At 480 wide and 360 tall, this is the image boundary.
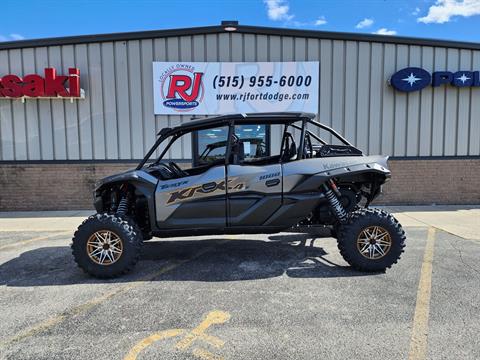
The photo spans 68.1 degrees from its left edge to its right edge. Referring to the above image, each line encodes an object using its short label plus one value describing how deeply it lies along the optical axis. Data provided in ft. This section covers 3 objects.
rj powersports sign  31.04
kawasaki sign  30.09
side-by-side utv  14.25
